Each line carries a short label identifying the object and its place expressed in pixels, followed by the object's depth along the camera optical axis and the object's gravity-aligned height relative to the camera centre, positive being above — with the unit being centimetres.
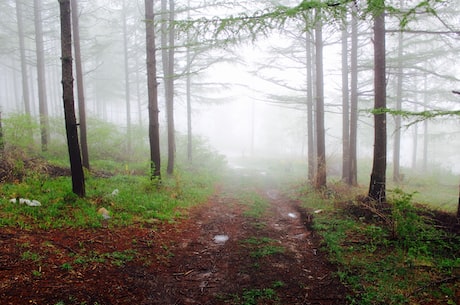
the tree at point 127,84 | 1747 +449
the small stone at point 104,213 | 635 -185
